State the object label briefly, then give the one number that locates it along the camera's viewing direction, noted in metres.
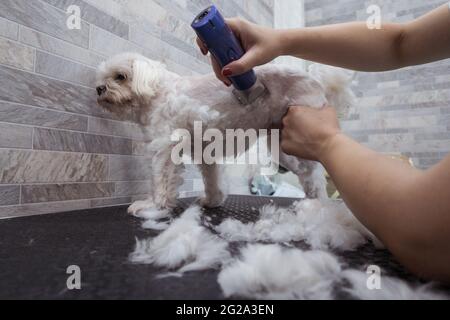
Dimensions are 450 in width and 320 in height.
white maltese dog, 0.99
